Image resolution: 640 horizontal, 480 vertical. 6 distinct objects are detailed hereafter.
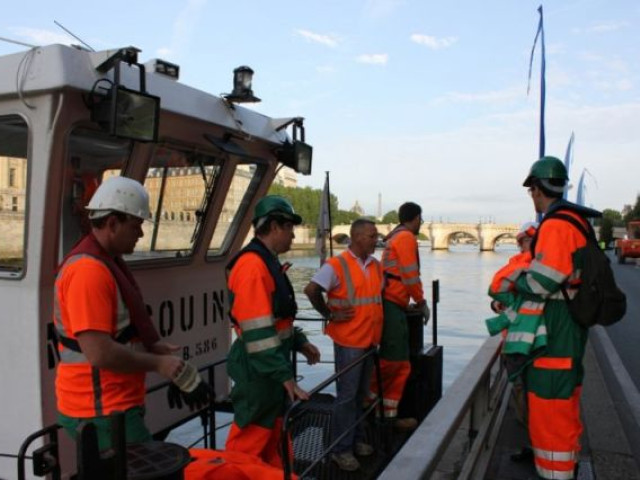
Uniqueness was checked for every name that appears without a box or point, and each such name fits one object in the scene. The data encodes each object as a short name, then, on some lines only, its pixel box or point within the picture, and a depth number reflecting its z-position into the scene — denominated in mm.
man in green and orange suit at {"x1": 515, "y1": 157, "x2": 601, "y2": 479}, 3379
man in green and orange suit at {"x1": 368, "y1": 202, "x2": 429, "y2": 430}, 5453
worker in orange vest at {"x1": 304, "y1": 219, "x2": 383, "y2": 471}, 4562
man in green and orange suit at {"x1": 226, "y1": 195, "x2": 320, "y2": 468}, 3145
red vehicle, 37938
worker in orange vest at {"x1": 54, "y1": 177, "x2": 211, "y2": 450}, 2424
